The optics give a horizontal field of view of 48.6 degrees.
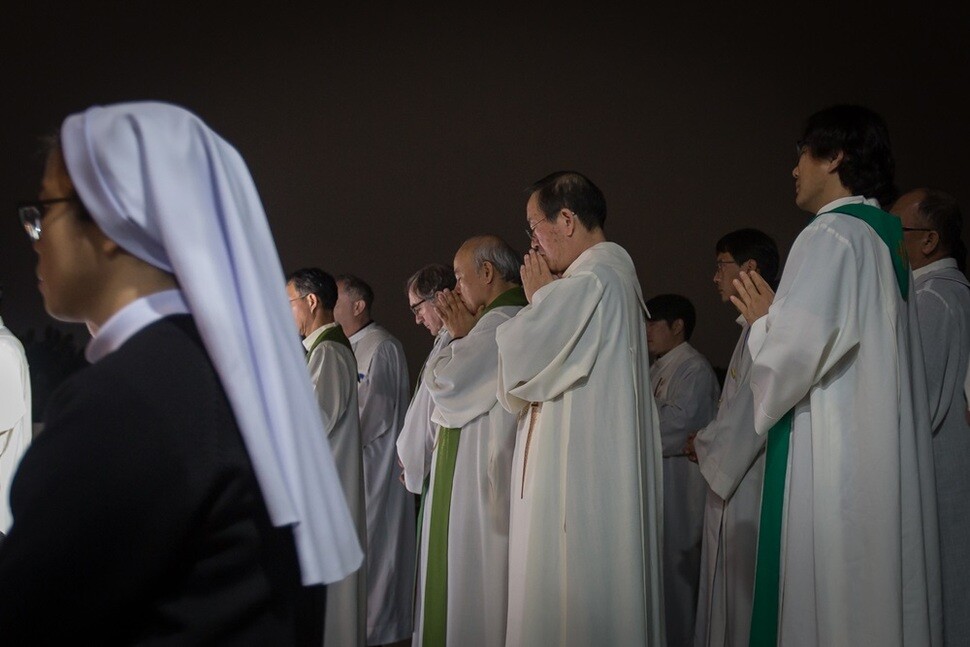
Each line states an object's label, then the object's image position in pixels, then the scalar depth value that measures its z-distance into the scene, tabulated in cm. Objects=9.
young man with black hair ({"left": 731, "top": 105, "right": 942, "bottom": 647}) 308
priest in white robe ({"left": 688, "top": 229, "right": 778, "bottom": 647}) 432
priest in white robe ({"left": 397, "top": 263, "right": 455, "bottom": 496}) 533
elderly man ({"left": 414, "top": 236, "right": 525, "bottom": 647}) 461
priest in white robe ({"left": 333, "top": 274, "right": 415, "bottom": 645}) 639
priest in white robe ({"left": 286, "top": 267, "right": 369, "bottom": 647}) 480
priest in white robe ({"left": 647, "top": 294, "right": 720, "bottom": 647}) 566
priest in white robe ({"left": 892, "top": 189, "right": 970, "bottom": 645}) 384
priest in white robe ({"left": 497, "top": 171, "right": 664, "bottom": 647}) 362
